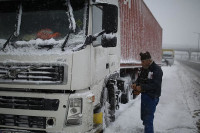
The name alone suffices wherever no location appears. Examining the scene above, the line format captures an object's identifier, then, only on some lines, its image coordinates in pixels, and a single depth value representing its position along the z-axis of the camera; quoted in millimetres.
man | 4207
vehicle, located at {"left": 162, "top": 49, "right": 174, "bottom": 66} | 42469
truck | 3254
